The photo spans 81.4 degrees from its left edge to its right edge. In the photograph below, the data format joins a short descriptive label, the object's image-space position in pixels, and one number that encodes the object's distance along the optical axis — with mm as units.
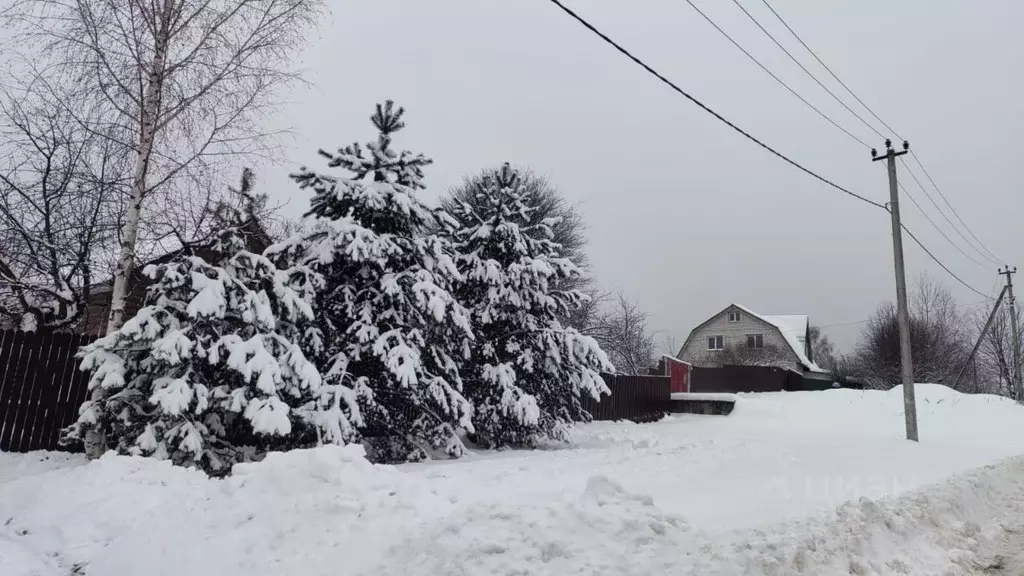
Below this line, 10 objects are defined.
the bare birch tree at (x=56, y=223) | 8480
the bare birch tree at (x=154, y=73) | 7961
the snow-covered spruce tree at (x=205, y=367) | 6801
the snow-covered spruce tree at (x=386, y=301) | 8758
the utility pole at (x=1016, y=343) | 26578
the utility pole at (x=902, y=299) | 12969
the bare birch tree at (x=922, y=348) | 36594
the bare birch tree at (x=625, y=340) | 31109
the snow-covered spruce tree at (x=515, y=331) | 10898
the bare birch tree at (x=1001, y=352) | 35719
